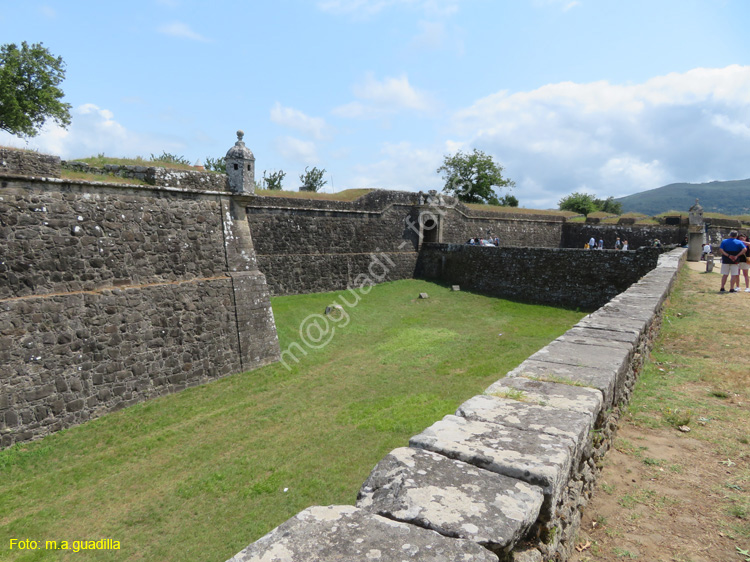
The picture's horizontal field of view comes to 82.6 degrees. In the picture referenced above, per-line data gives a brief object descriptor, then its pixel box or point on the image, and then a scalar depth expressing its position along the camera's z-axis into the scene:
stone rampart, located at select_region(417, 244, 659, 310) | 15.95
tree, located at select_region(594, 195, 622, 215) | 62.18
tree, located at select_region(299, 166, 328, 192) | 37.66
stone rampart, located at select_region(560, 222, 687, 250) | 25.83
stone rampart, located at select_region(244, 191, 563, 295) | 16.47
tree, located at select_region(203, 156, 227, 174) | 34.80
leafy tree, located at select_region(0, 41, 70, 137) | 23.39
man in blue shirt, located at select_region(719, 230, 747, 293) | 9.11
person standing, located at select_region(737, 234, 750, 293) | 9.27
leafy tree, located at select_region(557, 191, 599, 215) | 55.41
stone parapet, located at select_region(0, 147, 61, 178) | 7.48
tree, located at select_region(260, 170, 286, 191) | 34.04
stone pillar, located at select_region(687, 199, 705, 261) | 18.77
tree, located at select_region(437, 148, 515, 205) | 49.41
